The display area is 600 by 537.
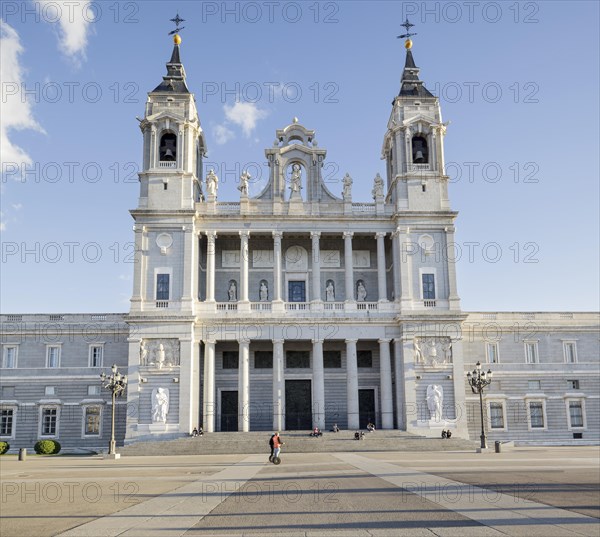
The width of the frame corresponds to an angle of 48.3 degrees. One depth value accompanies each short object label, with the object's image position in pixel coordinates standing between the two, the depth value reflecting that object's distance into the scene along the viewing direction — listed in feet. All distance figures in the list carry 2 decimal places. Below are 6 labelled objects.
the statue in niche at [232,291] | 181.27
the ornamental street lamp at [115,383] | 139.13
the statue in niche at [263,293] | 182.80
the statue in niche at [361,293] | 183.73
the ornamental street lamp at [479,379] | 142.41
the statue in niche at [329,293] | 182.19
